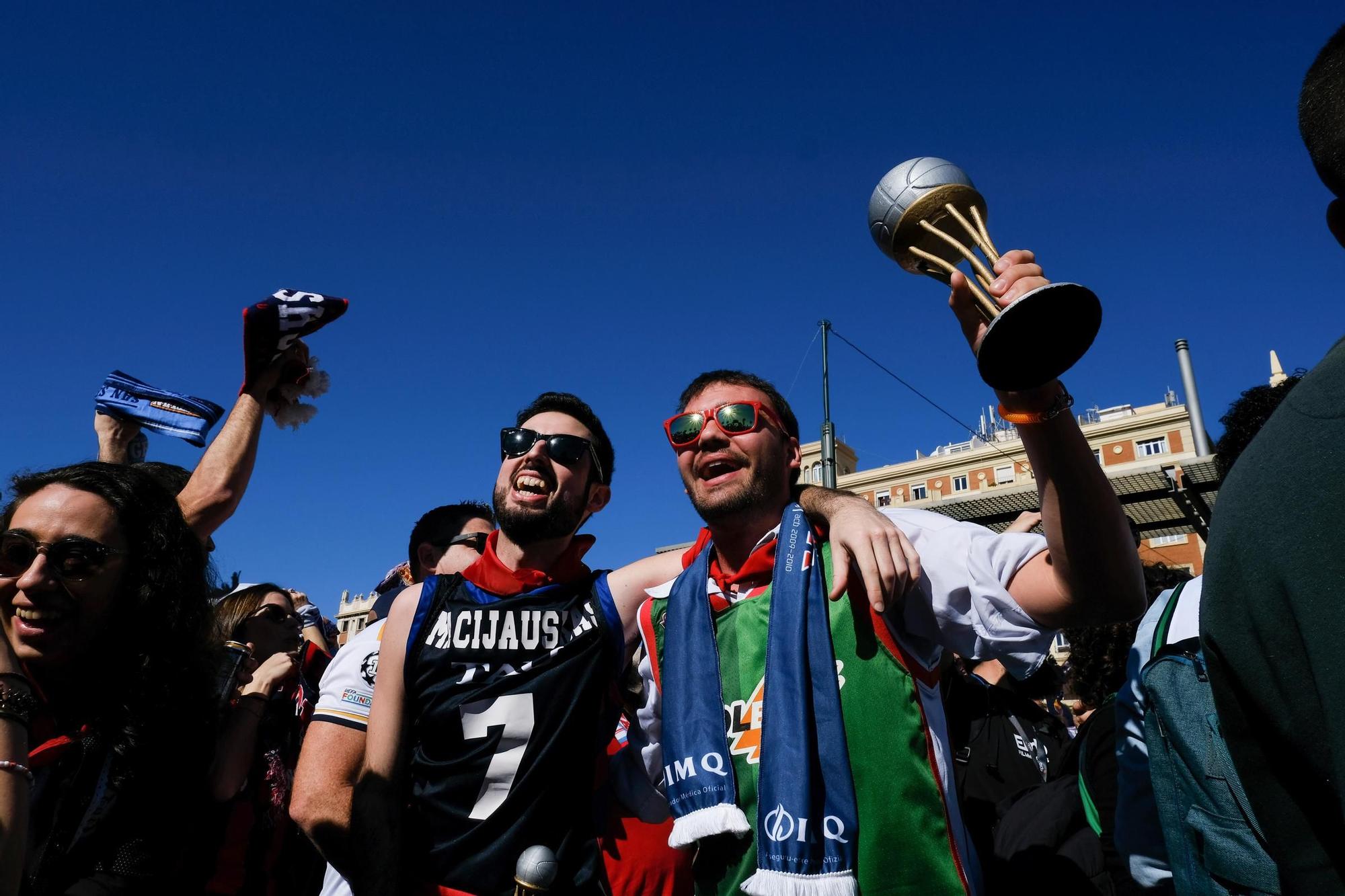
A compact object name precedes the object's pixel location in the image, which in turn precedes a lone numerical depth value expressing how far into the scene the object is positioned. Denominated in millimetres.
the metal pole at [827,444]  8531
